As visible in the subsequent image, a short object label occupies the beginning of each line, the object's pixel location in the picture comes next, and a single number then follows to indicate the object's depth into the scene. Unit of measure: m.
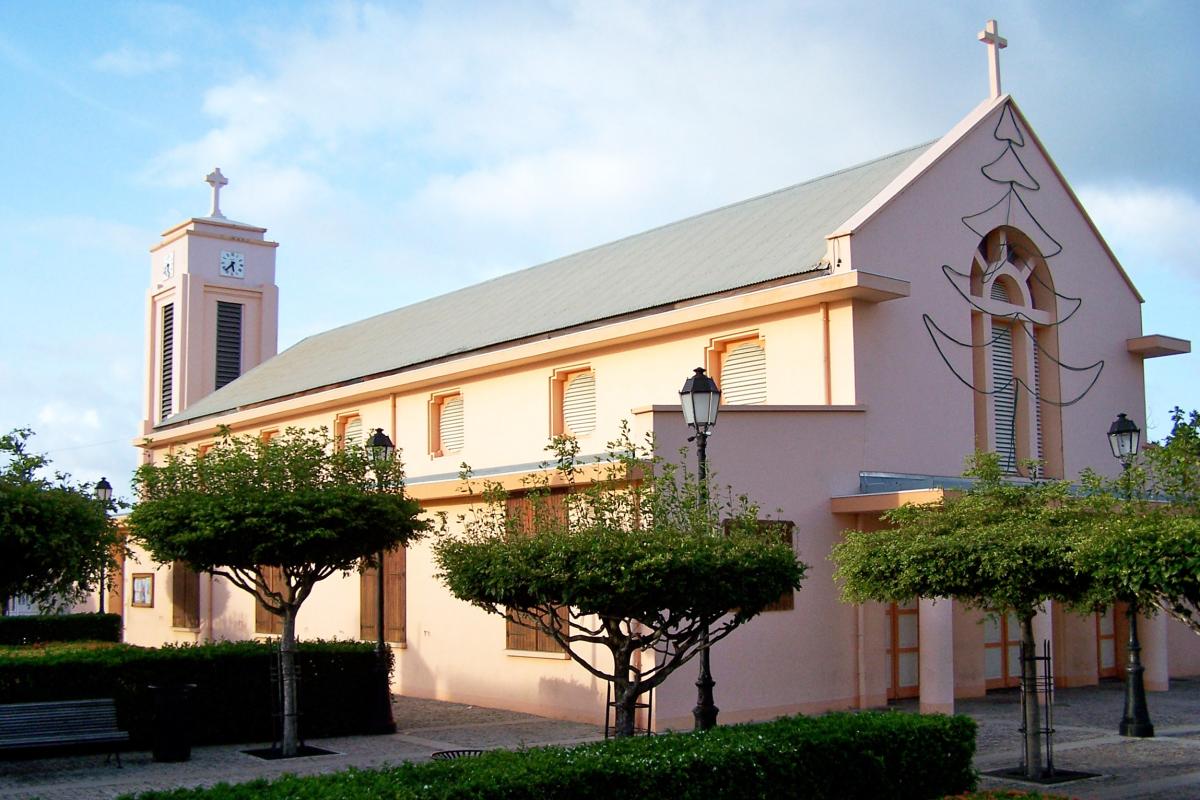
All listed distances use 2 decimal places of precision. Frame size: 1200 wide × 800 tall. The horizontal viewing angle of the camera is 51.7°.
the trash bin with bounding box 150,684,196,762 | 15.03
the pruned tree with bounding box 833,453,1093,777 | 12.26
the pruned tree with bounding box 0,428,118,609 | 17.94
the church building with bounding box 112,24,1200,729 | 18.44
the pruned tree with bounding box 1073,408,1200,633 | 9.91
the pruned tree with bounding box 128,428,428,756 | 14.84
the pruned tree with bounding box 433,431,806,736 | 10.29
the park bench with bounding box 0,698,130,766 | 14.03
